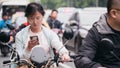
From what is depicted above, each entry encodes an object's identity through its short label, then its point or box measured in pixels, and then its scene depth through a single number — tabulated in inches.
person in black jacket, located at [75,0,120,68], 148.3
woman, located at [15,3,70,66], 225.8
